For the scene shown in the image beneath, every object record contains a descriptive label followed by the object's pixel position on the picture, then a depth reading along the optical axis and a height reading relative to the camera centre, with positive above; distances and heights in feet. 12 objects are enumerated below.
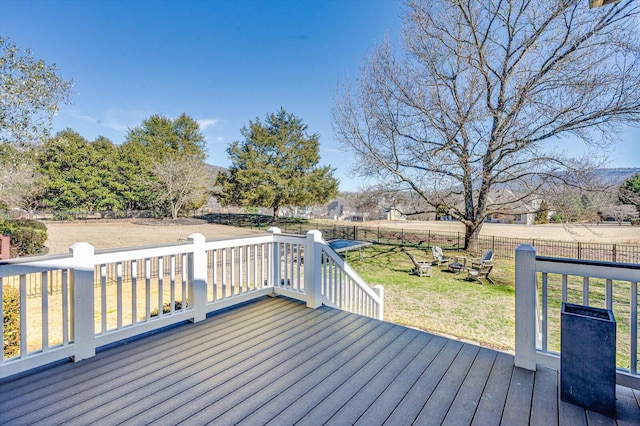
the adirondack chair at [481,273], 28.09 -6.31
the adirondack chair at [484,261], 28.85 -5.11
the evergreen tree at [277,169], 77.10 +12.09
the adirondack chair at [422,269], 30.27 -6.35
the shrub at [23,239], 30.42 -3.27
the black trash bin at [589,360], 5.64 -3.08
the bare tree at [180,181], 81.66 +8.90
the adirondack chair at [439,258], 33.93 -5.72
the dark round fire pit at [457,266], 31.06 -6.14
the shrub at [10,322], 12.94 -5.33
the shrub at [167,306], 16.18 -5.90
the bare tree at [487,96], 26.17 +12.37
